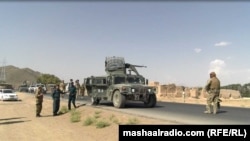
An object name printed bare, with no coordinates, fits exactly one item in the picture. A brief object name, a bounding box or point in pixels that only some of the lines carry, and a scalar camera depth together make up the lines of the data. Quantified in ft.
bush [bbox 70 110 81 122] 60.49
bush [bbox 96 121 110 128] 48.83
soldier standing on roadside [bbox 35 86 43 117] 71.61
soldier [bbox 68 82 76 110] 74.79
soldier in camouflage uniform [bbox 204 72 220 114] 52.37
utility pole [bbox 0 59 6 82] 469.57
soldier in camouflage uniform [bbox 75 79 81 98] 102.79
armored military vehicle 69.92
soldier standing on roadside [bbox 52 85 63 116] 72.18
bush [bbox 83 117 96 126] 53.72
